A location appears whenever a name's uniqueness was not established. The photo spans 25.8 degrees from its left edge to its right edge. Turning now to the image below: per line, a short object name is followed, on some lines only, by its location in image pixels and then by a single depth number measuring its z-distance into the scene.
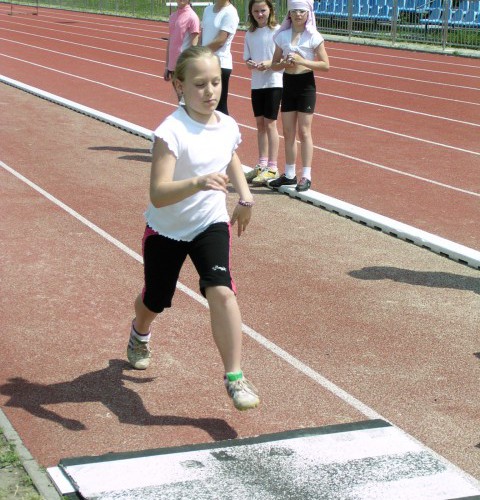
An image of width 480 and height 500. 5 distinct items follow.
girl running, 4.78
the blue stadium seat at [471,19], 27.45
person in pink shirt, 11.34
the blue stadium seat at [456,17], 27.67
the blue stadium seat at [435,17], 28.68
